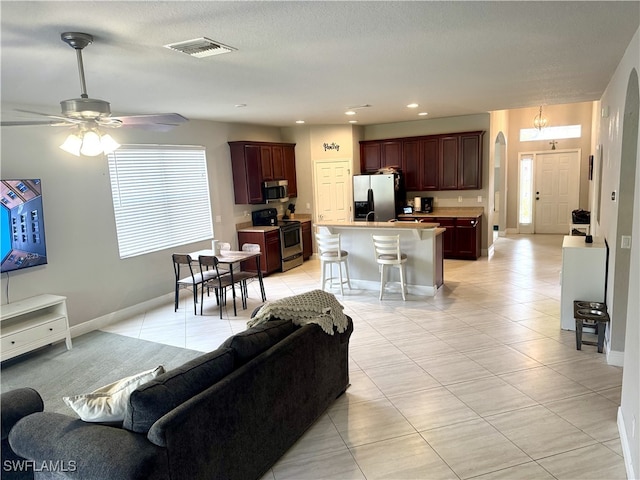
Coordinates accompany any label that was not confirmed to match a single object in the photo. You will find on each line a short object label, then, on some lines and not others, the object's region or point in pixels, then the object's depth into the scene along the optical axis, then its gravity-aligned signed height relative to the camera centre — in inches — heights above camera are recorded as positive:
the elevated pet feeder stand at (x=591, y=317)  152.6 -53.1
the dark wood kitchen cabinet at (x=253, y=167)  293.7 +14.9
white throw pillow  77.1 -38.6
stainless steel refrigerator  327.3 -11.6
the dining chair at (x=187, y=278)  219.3 -47.0
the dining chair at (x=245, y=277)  225.5 -47.8
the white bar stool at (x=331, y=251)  237.3 -38.2
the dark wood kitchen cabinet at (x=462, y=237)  311.4 -44.5
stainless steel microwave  311.9 -3.0
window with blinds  223.1 -2.5
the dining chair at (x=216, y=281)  211.6 -48.1
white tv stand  160.2 -50.3
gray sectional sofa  69.9 -42.7
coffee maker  338.6 -20.0
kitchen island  232.1 -40.7
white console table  167.0 -40.9
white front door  398.3 -15.7
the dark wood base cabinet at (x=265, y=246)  291.9 -41.9
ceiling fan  101.5 +20.1
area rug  150.9 -67.2
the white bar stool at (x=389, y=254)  221.3 -38.9
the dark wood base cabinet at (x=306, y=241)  339.6 -45.8
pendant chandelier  374.0 +45.9
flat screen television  167.0 -10.7
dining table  217.1 -36.5
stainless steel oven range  310.4 -36.5
